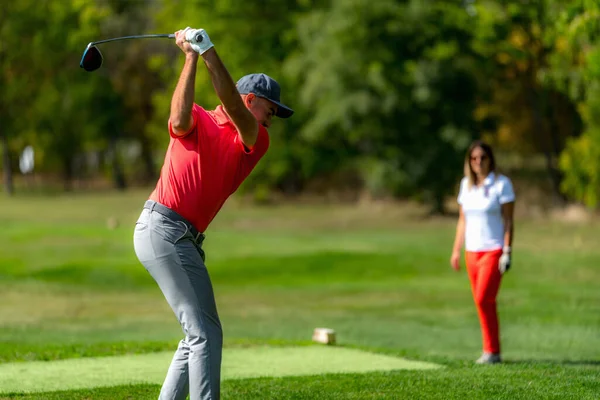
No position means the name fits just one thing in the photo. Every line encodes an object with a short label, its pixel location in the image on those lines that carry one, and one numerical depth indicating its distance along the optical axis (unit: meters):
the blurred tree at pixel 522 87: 40.25
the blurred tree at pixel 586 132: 37.50
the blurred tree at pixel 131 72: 74.94
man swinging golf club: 6.21
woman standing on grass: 10.26
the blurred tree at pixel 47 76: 70.19
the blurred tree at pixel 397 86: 39.19
